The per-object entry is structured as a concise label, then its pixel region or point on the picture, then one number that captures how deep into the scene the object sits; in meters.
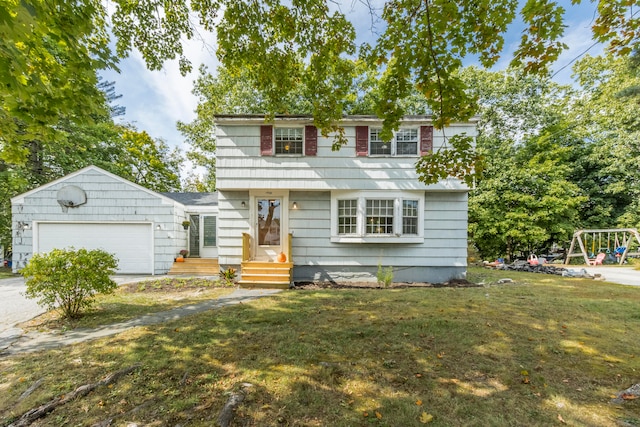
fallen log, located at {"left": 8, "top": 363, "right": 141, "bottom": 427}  2.02
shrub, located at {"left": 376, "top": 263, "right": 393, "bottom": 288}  7.57
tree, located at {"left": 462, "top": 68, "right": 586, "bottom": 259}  13.41
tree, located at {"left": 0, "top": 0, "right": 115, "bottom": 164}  2.38
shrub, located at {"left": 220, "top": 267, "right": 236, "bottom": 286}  7.71
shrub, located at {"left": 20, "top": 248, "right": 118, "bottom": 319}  4.17
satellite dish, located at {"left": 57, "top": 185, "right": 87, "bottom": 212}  9.08
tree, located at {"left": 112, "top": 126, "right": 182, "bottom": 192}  19.11
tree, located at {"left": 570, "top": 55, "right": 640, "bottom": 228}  14.09
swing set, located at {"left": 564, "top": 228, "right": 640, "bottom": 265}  11.85
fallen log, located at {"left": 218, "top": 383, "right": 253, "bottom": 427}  1.98
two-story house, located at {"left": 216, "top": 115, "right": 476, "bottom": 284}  7.89
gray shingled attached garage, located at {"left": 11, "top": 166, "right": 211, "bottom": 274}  9.10
